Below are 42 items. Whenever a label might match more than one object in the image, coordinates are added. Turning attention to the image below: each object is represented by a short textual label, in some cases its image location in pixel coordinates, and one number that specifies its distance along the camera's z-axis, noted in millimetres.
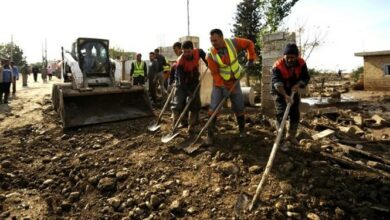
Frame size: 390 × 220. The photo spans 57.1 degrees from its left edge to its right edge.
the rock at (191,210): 3650
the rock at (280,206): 3443
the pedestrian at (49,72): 28159
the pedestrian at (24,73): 19953
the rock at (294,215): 3365
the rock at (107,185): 4414
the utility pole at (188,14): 29203
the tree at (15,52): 56094
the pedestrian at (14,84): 14638
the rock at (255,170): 4141
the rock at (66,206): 4160
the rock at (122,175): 4590
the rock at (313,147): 4738
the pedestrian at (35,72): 24975
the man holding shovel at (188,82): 5961
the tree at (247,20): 27922
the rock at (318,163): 4213
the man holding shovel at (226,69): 5066
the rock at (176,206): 3699
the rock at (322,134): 5880
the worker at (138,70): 10586
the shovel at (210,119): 4977
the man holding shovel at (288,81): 4554
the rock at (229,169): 4196
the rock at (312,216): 3318
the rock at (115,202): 4008
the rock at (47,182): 4797
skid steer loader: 7645
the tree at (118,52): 37656
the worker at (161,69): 10016
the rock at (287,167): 4055
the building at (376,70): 21000
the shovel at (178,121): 5741
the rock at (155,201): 3877
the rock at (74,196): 4328
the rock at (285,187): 3684
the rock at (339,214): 3354
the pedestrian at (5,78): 11812
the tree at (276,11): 19047
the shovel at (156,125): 6645
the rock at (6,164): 5395
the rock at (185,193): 3938
